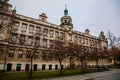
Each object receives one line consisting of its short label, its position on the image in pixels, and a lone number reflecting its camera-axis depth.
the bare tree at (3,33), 21.22
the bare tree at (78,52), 18.84
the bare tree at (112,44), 30.72
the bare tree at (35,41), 15.98
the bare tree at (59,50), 16.47
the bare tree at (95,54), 22.83
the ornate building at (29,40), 21.53
